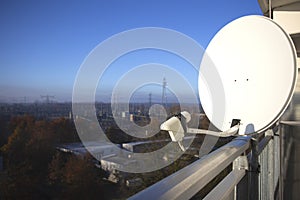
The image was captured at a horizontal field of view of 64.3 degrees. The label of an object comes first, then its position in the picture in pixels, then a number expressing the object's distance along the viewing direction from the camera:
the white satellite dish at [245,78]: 1.13
